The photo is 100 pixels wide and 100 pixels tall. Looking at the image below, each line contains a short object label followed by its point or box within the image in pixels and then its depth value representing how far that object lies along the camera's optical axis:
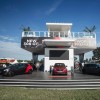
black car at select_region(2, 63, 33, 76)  9.66
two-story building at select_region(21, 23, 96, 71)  13.39
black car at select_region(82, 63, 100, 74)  11.21
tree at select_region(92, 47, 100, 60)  63.06
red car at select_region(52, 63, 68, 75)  10.74
